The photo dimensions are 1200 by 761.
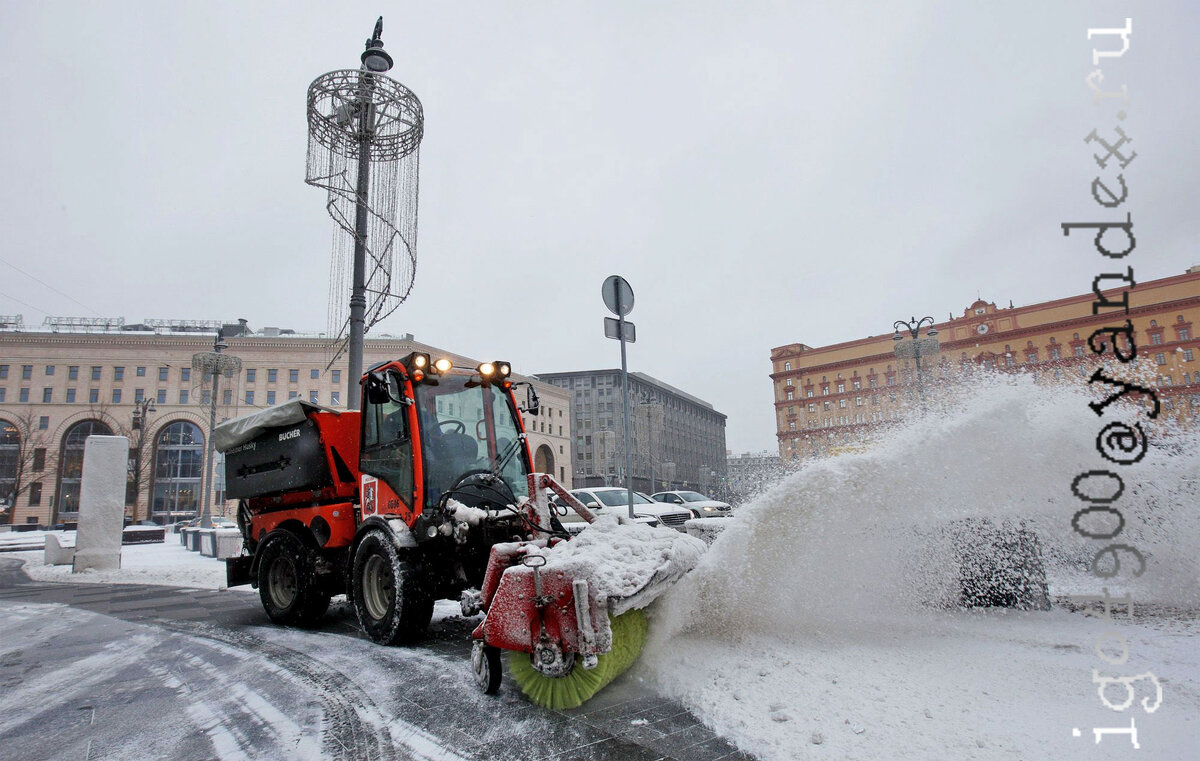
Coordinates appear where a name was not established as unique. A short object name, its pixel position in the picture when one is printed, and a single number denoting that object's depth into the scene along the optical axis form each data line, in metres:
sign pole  7.00
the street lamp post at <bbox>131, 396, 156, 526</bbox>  34.38
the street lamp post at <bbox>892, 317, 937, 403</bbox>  16.05
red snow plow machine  3.53
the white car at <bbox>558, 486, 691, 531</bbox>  15.35
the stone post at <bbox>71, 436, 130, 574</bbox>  14.36
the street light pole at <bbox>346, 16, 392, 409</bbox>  8.38
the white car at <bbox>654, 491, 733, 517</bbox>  17.52
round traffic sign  7.57
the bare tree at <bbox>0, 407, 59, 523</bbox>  58.94
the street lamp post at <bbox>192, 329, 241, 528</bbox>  27.86
